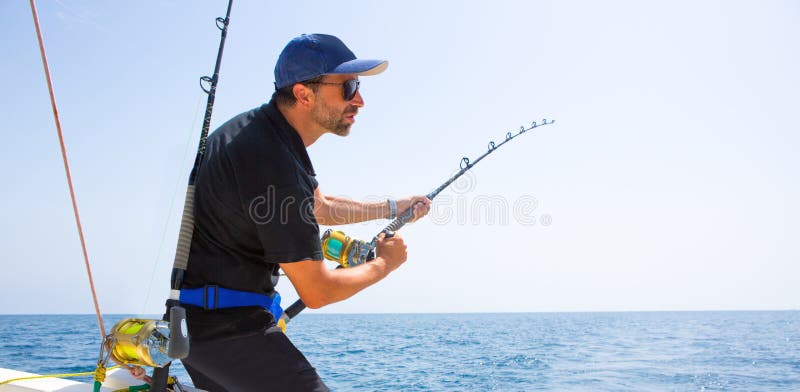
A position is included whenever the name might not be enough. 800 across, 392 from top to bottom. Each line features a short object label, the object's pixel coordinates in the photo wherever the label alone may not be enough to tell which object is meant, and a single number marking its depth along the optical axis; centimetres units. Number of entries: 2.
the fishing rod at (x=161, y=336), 143
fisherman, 153
